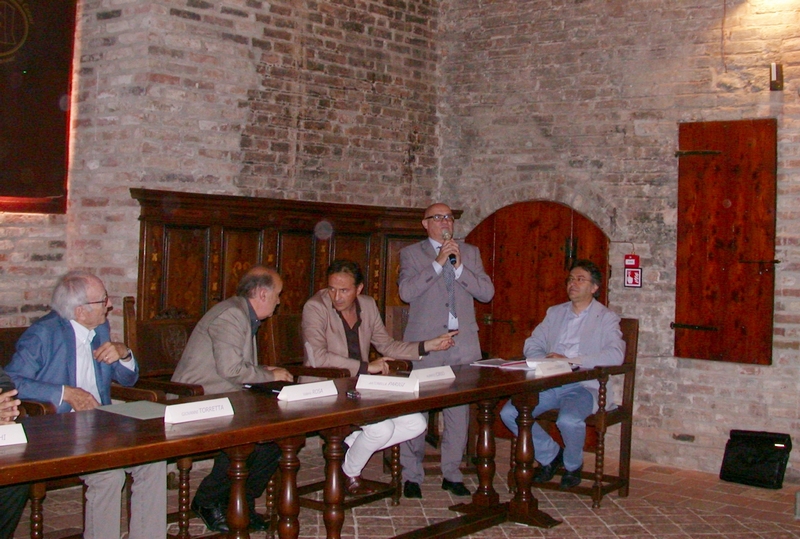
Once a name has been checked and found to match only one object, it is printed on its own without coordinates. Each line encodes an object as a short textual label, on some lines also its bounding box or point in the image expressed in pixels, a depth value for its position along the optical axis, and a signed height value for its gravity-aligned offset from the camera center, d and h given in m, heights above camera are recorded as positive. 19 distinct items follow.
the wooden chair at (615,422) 5.53 -0.80
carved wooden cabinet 5.80 +0.22
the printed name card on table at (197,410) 3.35 -0.49
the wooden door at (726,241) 6.27 +0.36
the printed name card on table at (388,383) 4.21 -0.45
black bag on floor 6.03 -1.07
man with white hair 3.90 -0.43
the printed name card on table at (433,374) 4.52 -0.44
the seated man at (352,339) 4.93 -0.33
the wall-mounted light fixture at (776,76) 6.21 +1.45
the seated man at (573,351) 5.61 -0.39
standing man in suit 5.55 -0.14
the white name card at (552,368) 5.02 -0.44
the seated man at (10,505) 3.63 -0.91
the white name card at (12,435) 2.94 -0.51
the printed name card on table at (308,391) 3.89 -0.47
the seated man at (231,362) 4.57 -0.42
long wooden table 2.89 -0.55
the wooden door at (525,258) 7.09 +0.23
